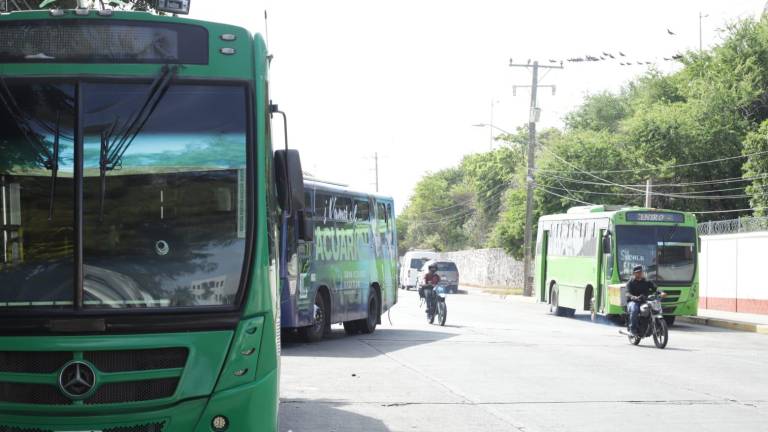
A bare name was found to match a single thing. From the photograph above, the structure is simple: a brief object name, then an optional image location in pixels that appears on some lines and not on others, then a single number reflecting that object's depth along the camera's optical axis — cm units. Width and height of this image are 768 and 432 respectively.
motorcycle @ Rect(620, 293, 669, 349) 2086
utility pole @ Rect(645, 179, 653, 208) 4298
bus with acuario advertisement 1950
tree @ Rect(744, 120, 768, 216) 4838
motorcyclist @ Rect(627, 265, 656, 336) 2194
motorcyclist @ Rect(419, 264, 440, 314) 2772
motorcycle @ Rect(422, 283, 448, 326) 2691
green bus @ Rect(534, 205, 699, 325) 2923
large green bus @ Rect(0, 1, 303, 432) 656
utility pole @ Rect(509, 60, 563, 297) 4875
